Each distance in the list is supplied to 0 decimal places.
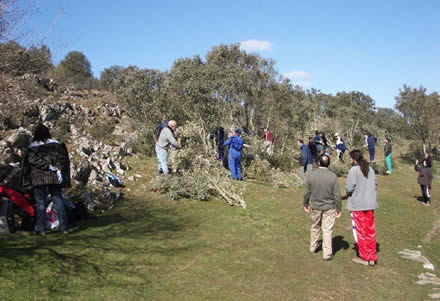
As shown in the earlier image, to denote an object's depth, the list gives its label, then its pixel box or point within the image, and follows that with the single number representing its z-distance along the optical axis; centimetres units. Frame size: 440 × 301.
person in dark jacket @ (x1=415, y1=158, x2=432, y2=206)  1252
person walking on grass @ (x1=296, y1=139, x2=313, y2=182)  1459
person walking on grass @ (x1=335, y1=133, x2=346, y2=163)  1942
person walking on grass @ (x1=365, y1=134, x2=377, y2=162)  2038
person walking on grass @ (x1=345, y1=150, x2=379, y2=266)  680
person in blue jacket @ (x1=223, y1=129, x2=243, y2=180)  1374
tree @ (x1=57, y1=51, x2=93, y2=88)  4419
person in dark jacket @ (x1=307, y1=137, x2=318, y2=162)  1684
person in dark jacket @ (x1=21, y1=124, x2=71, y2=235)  683
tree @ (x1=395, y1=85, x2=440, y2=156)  2431
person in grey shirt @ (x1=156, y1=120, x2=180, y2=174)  1157
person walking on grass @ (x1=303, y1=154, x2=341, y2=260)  664
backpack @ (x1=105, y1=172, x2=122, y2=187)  1171
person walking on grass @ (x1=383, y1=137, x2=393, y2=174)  1891
